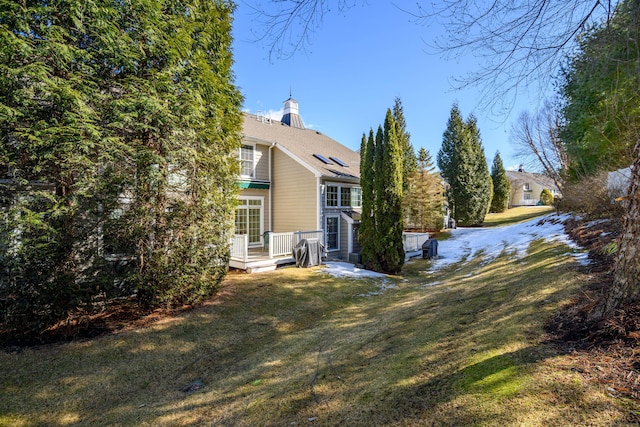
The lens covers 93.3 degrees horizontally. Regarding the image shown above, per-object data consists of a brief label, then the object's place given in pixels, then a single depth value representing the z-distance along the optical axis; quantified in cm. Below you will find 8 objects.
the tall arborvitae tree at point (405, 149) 2234
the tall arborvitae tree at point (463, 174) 2619
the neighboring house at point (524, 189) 4825
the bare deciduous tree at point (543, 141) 1962
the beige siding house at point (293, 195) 1407
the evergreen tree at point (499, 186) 3525
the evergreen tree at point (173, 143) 627
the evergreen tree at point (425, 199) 2234
